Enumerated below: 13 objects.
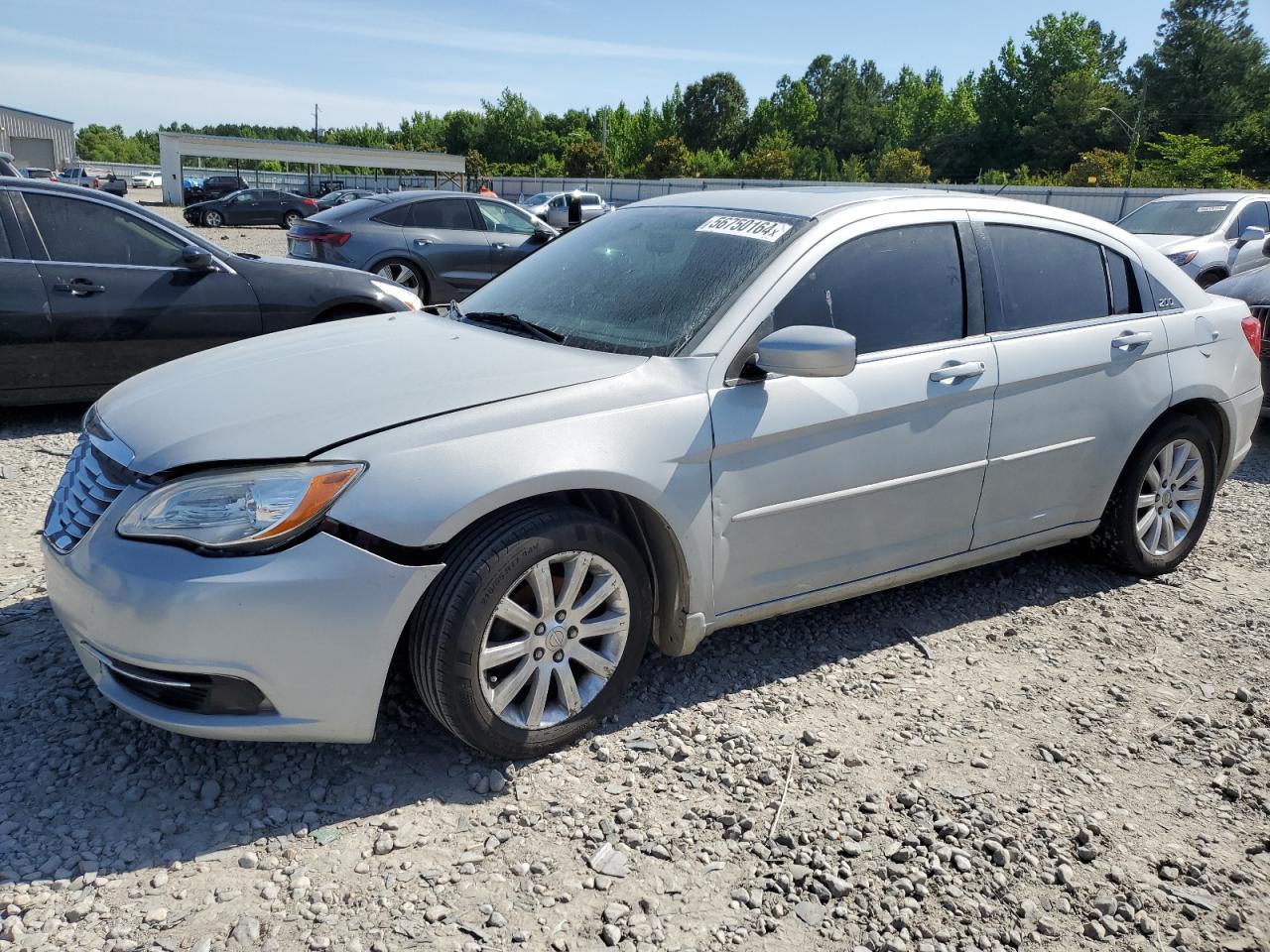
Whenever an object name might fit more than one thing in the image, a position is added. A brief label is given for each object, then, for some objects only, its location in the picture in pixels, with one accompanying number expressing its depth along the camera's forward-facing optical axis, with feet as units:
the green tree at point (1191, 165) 129.59
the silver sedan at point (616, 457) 8.27
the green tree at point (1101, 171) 152.46
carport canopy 166.61
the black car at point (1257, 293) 23.35
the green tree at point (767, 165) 206.03
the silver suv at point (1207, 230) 39.01
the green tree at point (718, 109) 320.29
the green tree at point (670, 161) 238.89
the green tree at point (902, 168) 206.69
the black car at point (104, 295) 19.80
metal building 239.07
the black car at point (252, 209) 116.57
